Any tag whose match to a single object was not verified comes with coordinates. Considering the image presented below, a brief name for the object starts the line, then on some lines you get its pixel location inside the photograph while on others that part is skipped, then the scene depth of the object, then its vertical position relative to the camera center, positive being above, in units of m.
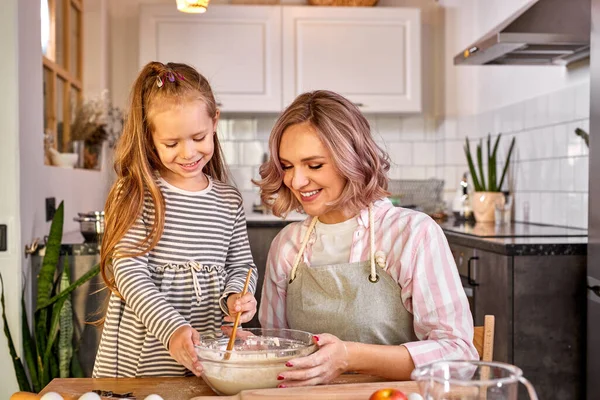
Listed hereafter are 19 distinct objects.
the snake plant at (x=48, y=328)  2.92 -0.60
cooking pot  3.22 -0.23
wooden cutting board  1.23 -0.35
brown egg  1.22 -0.35
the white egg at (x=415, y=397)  1.11 -0.32
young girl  1.70 -0.12
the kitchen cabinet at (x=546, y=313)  2.87 -0.52
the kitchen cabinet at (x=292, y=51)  5.02 +0.76
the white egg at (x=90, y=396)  1.15 -0.33
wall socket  3.37 -0.17
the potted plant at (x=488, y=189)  4.18 -0.10
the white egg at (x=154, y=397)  1.13 -0.33
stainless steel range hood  3.14 +0.56
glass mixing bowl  1.28 -0.32
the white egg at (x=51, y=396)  1.14 -0.33
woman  1.57 -0.18
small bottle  4.39 -0.18
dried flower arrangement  4.49 +0.27
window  4.05 +0.57
